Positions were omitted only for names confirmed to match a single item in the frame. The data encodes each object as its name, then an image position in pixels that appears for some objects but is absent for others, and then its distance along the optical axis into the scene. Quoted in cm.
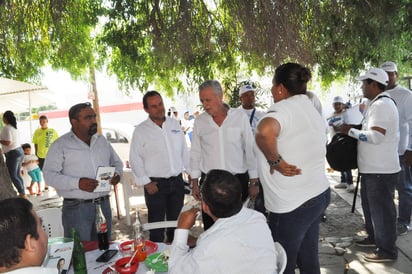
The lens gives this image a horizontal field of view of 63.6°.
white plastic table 189
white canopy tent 761
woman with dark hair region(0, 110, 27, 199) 738
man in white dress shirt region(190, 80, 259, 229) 294
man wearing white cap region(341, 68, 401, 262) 318
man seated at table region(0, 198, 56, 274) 117
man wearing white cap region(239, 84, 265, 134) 473
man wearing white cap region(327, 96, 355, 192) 616
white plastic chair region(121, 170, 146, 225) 551
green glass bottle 182
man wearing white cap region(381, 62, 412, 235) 418
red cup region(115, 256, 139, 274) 180
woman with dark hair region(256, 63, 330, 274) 207
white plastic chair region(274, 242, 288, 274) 179
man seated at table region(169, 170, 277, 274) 152
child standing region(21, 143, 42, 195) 819
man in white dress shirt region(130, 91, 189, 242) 340
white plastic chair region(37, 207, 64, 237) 288
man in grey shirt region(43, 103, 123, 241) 283
